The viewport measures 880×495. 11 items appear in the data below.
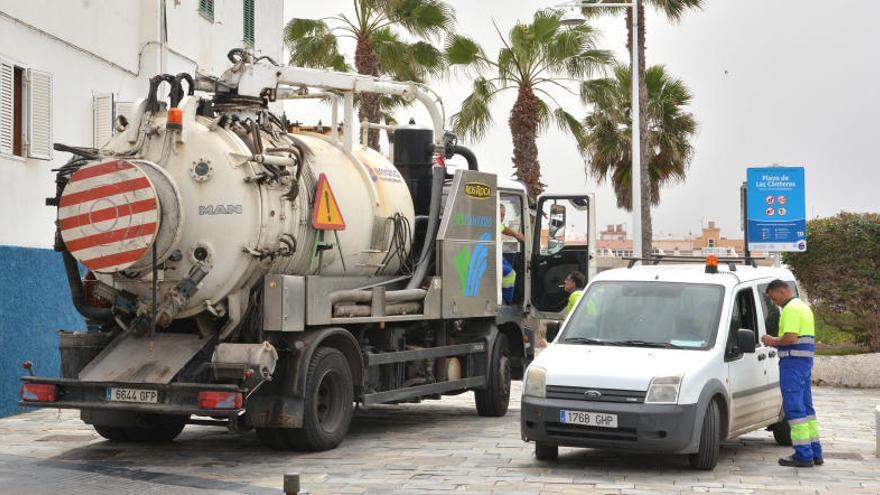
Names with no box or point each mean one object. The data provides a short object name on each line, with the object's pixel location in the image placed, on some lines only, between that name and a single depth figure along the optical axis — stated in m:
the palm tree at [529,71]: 30.95
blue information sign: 21.61
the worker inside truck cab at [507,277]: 16.66
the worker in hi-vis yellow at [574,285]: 15.26
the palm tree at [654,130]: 34.66
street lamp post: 26.09
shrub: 22.16
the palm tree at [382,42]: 30.73
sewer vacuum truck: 11.54
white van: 10.95
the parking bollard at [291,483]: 9.13
